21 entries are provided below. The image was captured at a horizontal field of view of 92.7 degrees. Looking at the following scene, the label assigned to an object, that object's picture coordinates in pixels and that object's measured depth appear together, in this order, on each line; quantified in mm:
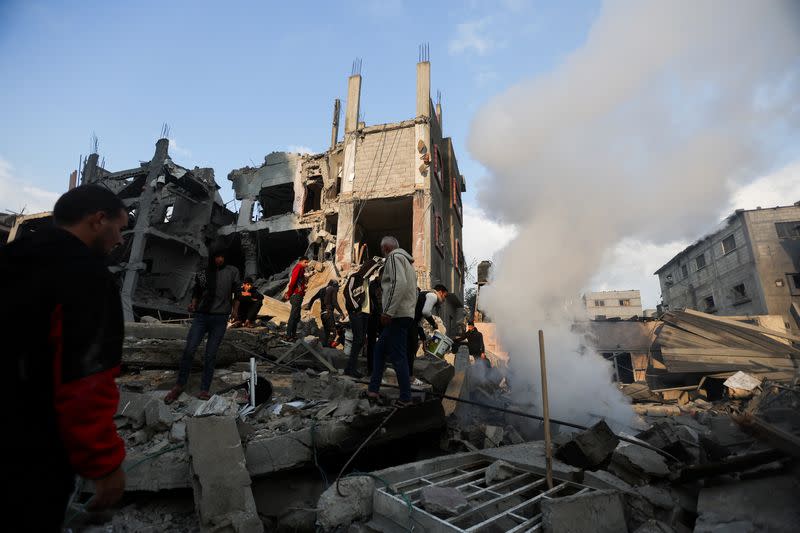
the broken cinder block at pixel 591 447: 3807
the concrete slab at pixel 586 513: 2598
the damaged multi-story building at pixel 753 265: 23672
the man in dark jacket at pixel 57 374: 1219
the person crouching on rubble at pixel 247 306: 9048
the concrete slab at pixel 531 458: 3430
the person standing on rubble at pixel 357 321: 6062
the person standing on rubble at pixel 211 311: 4598
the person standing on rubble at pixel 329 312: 8578
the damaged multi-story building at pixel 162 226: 20234
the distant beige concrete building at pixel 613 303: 46094
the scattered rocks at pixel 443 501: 2719
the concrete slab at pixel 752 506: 2715
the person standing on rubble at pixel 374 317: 5918
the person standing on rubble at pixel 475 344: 11238
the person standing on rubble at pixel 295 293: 8719
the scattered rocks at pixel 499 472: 3533
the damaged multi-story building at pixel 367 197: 15195
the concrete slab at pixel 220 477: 2727
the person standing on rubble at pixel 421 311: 5367
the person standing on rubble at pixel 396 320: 4215
